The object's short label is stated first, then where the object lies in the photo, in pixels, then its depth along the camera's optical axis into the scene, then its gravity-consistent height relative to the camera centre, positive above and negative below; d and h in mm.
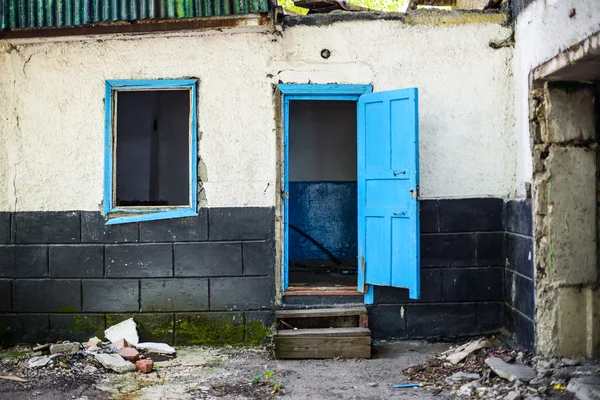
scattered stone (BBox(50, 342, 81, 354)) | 5254 -1291
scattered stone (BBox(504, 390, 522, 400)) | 4020 -1340
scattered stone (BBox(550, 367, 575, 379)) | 4293 -1275
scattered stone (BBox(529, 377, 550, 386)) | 4219 -1304
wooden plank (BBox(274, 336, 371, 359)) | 5219 -1286
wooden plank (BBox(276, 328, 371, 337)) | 5250 -1172
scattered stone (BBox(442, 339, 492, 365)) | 4953 -1288
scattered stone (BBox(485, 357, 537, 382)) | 4332 -1288
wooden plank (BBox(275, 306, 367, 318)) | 5516 -1042
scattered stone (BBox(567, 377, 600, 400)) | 3848 -1262
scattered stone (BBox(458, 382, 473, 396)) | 4270 -1381
